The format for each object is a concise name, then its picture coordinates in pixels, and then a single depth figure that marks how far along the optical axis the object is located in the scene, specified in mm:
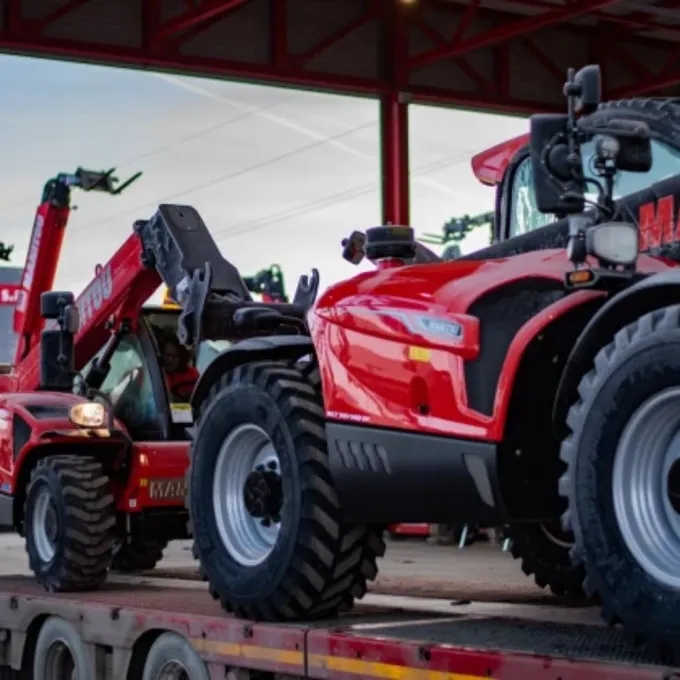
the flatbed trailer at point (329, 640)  4758
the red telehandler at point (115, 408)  8648
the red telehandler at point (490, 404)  4516
